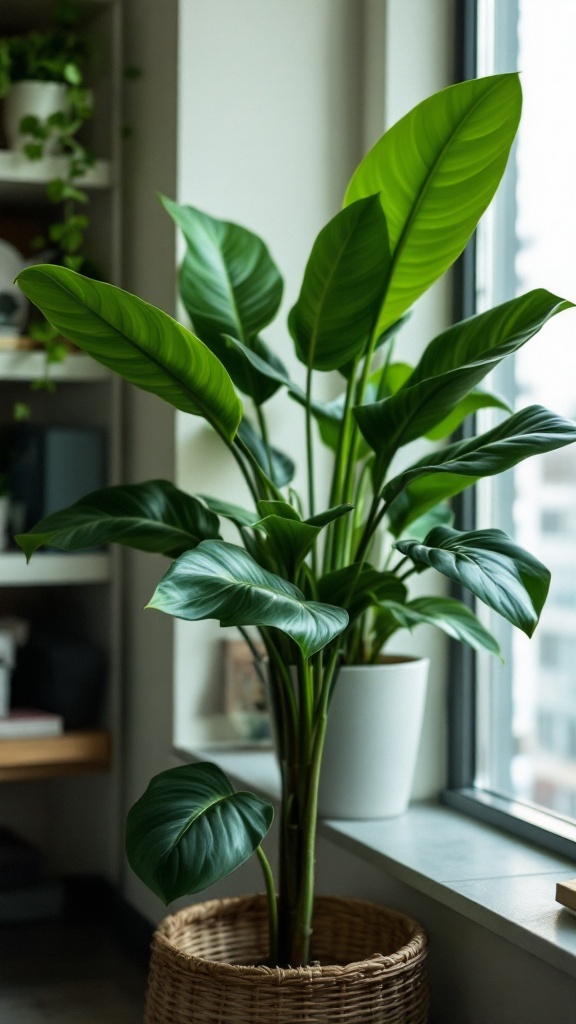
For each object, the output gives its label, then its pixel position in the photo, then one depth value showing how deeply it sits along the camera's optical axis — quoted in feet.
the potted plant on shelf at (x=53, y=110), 8.11
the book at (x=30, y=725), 8.09
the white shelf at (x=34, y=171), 8.14
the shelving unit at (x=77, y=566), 8.21
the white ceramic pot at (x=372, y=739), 6.24
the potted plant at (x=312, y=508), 4.68
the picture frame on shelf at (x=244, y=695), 7.69
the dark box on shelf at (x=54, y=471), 8.50
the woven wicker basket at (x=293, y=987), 4.97
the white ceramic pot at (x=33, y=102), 8.24
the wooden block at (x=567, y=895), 4.91
